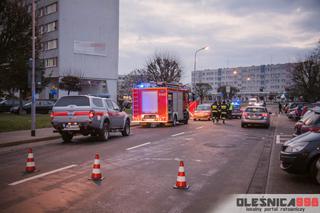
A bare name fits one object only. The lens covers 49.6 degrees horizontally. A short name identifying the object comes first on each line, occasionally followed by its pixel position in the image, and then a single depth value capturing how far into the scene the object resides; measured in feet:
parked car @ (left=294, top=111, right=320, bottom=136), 31.76
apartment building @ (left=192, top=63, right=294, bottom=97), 493.36
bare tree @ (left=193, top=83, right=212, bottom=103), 357.73
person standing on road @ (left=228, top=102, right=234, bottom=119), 116.52
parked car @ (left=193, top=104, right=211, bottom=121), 106.52
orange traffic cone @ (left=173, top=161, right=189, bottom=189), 22.50
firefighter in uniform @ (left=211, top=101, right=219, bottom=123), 89.25
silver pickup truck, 46.57
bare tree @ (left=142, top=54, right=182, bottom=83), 204.33
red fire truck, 78.06
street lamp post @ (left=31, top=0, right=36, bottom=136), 55.83
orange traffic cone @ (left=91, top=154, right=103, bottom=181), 24.84
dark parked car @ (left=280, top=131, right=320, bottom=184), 23.40
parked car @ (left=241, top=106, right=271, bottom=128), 75.46
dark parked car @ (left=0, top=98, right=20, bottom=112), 131.95
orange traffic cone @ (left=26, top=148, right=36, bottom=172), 27.71
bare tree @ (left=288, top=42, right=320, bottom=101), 177.17
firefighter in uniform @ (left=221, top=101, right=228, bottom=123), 90.79
